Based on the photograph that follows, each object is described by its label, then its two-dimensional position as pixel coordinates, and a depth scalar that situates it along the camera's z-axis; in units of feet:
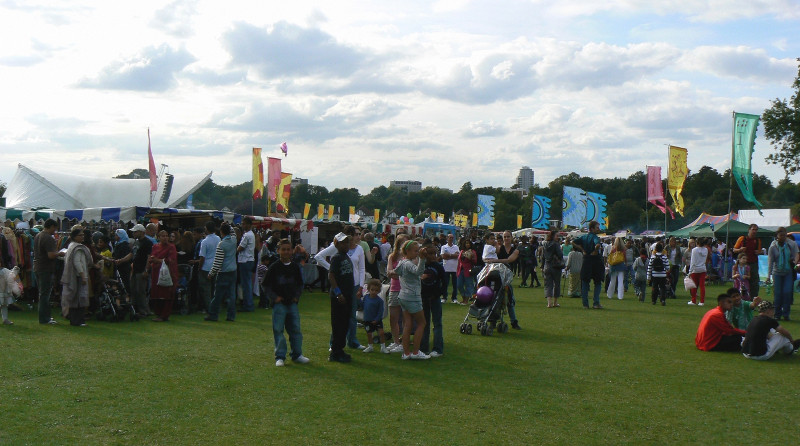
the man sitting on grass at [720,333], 32.86
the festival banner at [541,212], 120.37
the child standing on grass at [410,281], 28.96
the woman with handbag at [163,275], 41.63
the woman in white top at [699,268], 56.44
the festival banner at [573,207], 113.89
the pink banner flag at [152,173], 129.45
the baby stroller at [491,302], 37.91
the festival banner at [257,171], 106.93
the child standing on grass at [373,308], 33.09
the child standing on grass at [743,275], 51.06
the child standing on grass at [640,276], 61.00
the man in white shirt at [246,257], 44.21
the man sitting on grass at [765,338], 30.86
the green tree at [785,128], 137.39
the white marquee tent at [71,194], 236.84
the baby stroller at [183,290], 45.44
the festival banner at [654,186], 96.43
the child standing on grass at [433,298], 30.66
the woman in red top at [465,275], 56.29
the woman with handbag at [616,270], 60.21
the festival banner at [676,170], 82.58
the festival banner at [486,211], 153.58
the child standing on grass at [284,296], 28.55
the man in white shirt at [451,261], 56.49
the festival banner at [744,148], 62.75
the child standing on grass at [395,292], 31.24
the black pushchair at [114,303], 41.47
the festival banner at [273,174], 113.39
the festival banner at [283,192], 115.98
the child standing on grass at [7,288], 37.80
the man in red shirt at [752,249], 50.83
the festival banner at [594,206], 114.21
